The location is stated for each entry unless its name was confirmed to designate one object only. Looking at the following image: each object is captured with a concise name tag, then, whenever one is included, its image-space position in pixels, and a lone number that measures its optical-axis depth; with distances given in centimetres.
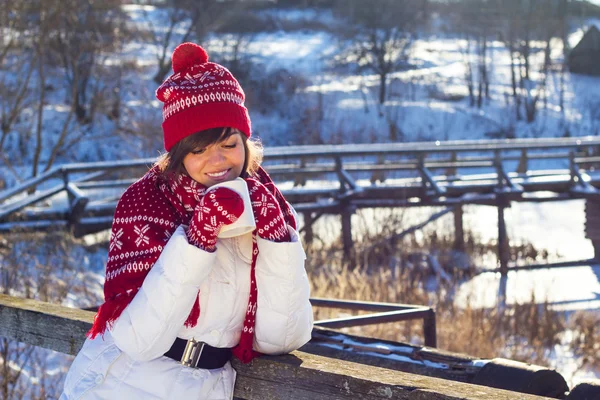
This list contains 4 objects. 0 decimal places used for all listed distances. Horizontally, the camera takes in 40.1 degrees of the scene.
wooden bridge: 982
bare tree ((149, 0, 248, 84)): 2625
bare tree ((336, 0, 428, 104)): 3108
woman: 190
